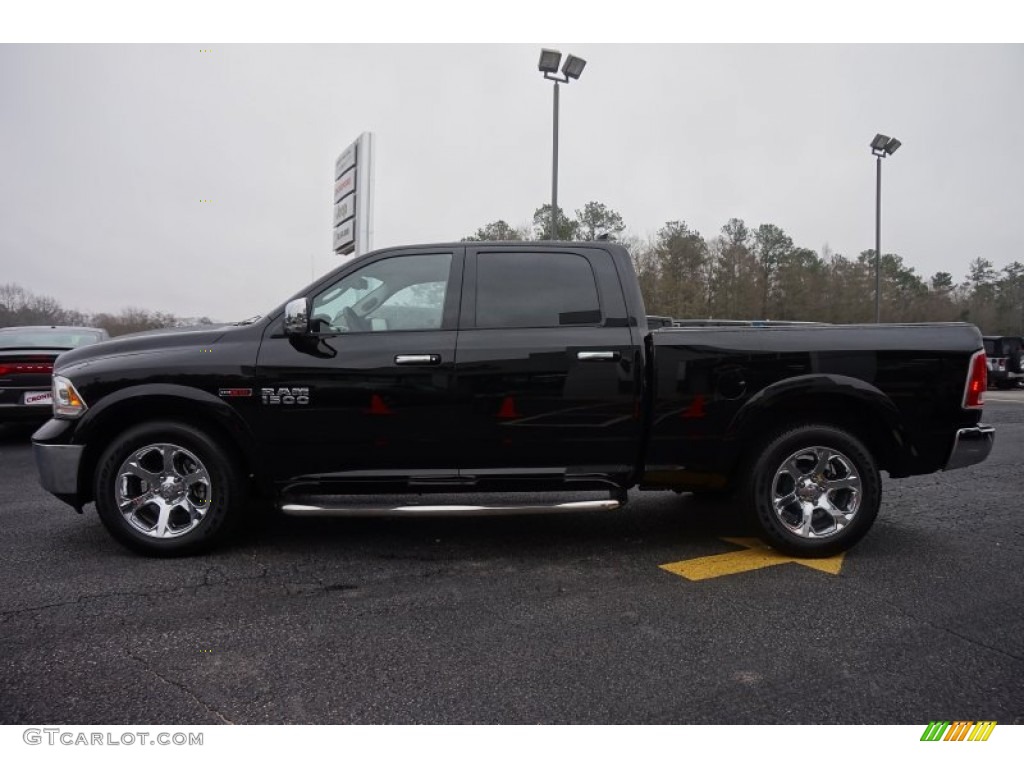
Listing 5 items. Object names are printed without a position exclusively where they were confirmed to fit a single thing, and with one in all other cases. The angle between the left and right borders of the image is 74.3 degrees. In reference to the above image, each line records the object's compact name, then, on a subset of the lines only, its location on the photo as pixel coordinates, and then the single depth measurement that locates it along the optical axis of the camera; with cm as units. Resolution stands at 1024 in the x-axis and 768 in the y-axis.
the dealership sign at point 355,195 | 1429
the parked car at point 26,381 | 786
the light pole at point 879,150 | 2475
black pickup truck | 389
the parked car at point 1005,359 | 2022
